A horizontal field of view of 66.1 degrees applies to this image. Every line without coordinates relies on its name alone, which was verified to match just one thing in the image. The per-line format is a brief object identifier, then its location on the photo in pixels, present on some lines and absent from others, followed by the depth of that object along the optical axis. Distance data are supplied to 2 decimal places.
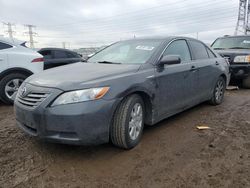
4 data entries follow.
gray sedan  2.00
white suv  4.04
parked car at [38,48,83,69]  6.50
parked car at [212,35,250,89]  5.48
